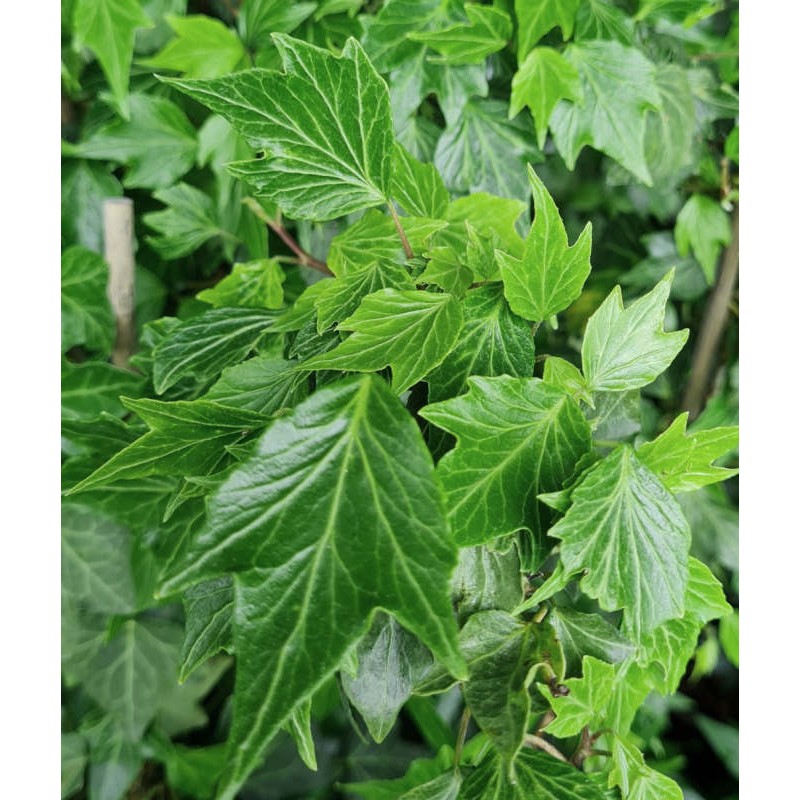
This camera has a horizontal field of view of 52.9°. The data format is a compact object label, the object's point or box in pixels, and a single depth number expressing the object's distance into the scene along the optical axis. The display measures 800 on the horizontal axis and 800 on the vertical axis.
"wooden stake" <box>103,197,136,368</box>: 0.60
